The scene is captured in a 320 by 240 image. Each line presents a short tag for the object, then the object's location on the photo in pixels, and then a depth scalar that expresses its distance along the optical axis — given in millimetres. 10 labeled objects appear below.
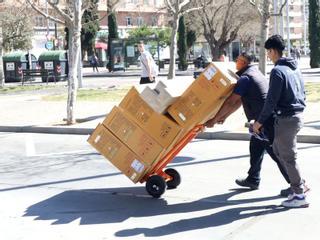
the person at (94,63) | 51547
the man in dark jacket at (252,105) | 6668
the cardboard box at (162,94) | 6795
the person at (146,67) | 14242
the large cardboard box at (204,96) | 6609
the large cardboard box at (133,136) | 6945
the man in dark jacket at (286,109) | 6156
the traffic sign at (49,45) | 54938
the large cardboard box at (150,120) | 6840
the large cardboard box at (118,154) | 7070
